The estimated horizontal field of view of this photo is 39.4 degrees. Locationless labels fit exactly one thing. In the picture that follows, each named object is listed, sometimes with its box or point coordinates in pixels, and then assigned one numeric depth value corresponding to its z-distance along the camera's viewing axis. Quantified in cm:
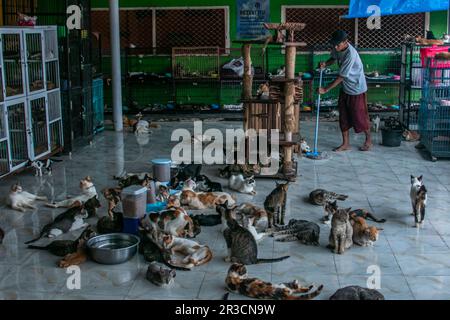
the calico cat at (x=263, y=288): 431
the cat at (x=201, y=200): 650
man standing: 916
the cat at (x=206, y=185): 709
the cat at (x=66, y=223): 577
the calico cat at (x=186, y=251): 500
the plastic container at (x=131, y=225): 556
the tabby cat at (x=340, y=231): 523
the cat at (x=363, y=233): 539
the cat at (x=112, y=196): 627
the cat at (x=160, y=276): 459
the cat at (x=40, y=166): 812
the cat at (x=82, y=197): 667
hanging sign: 1322
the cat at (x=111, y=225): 570
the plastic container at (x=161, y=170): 734
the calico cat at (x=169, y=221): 535
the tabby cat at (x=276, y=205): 595
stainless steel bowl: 501
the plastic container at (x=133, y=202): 552
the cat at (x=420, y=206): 592
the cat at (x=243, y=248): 500
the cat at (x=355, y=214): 574
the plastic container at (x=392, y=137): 980
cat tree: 765
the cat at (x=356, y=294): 416
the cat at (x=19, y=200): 662
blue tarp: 1002
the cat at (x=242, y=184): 718
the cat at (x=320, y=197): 668
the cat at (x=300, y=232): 550
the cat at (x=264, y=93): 792
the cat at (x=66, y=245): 521
